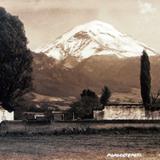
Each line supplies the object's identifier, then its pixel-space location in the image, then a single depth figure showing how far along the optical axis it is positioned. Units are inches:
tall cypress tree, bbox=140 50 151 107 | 2839.6
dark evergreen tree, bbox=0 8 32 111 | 2908.5
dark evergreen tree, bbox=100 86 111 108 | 3298.5
